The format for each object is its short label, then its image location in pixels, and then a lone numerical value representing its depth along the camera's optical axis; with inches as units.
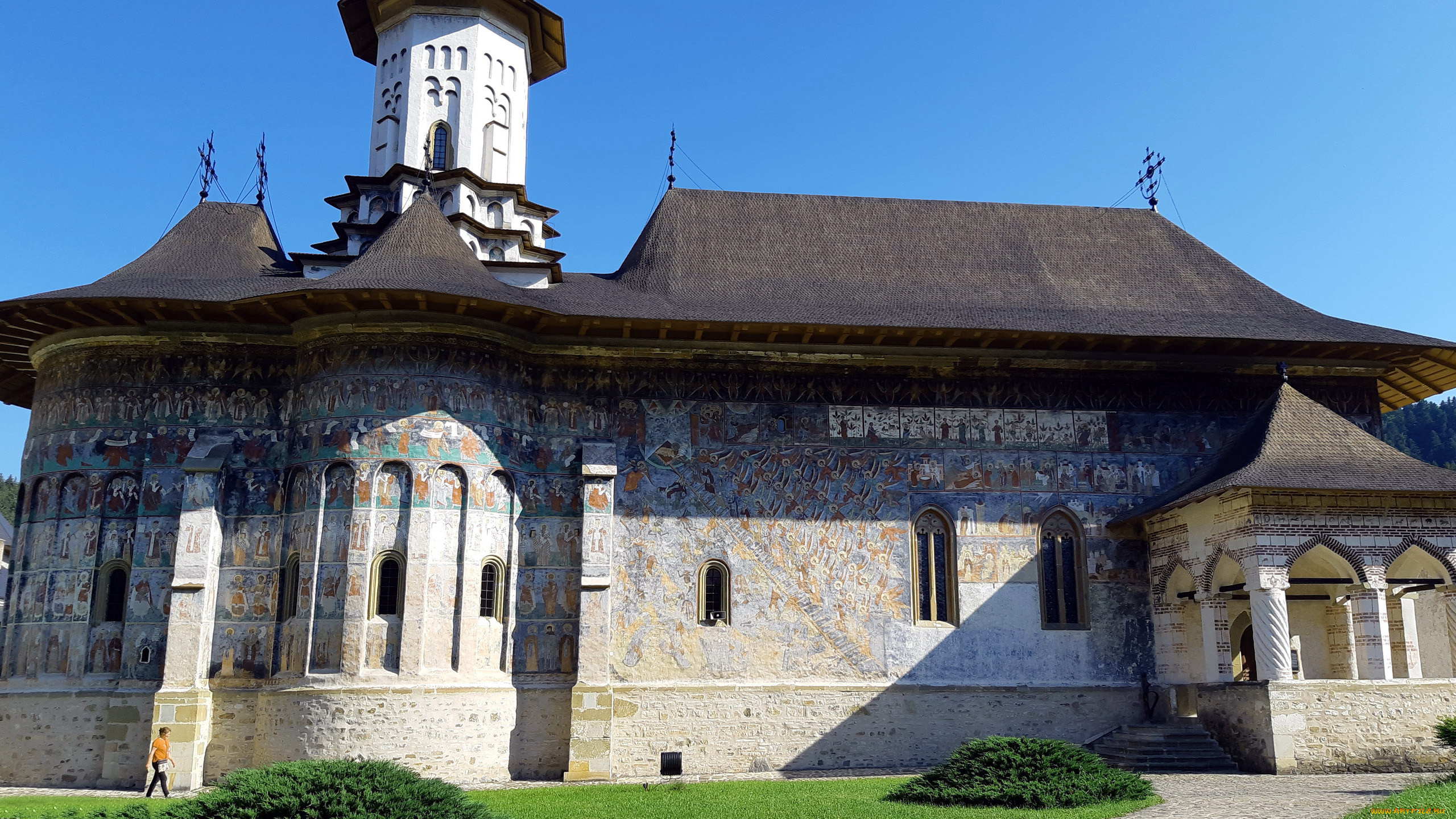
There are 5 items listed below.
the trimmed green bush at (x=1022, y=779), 431.2
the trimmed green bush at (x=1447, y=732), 464.1
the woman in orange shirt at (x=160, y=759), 557.6
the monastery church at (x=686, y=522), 590.2
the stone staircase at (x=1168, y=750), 585.9
